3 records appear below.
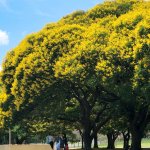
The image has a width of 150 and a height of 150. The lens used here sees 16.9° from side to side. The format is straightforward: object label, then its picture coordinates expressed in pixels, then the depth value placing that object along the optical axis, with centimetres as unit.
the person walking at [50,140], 4319
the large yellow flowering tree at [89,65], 2978
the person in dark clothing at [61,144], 3762
